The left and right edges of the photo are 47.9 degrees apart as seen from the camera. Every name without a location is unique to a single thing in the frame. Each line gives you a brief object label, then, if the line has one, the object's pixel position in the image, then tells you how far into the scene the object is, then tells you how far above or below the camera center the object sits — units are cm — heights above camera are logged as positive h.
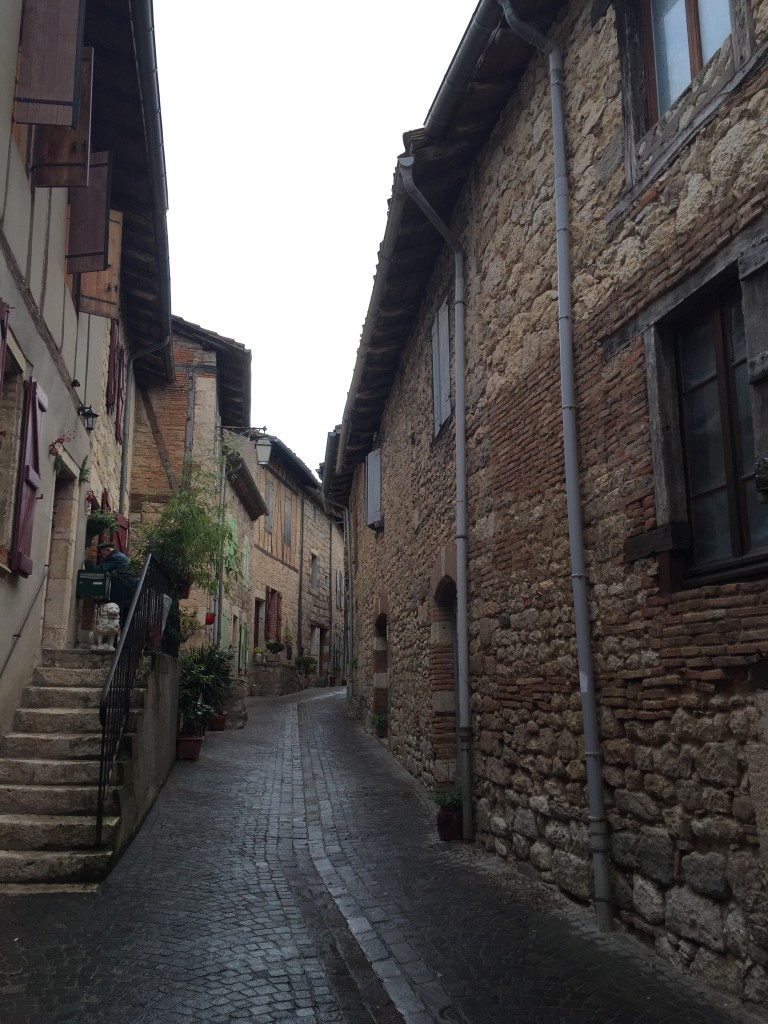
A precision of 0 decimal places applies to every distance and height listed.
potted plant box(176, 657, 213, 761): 1002 -46
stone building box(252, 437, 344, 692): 2405 +350
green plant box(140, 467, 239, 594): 1085 +182
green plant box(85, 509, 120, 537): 967 +177
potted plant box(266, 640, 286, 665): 2328 +96
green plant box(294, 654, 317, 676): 2500 +55
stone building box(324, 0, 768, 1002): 393 +134
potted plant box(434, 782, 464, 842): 679 -103
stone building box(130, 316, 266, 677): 1488 +440
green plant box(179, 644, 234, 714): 1143 +13
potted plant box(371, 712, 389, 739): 1271 -60
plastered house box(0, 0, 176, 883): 588 +265
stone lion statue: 835 +56
